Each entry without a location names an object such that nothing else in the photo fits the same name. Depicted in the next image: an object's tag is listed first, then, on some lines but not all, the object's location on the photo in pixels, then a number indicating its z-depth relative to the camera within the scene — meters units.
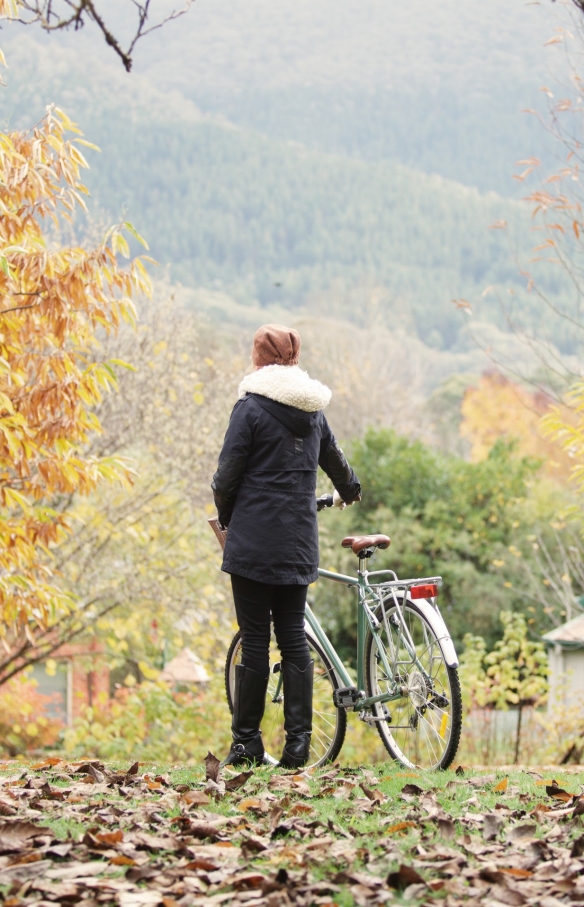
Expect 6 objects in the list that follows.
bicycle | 8.95
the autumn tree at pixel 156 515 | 23.30
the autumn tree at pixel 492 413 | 90.31
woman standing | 8.82
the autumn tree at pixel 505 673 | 22.11
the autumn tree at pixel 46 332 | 11.04
